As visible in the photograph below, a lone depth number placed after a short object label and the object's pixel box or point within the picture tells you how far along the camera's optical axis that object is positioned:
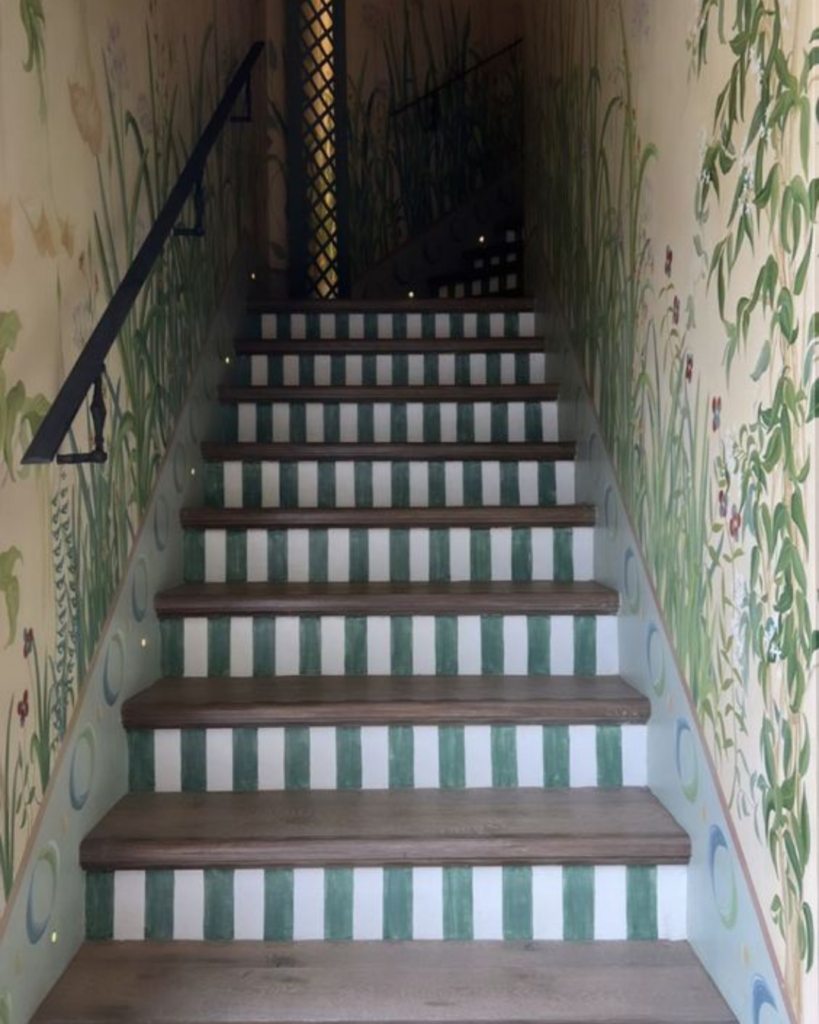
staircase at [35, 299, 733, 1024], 1.83
